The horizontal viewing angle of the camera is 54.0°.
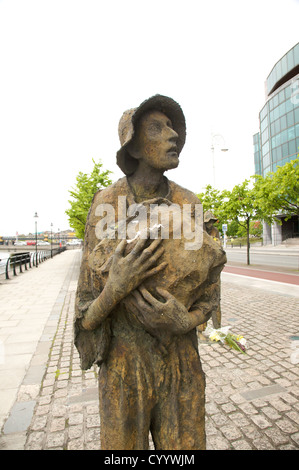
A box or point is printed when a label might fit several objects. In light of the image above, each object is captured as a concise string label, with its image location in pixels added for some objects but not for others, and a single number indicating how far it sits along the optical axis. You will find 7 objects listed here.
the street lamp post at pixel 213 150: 25.26
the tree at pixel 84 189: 14.68
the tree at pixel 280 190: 15.05
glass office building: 37.09
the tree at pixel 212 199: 21.38
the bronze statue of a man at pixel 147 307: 1.34
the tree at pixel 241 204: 18.53
